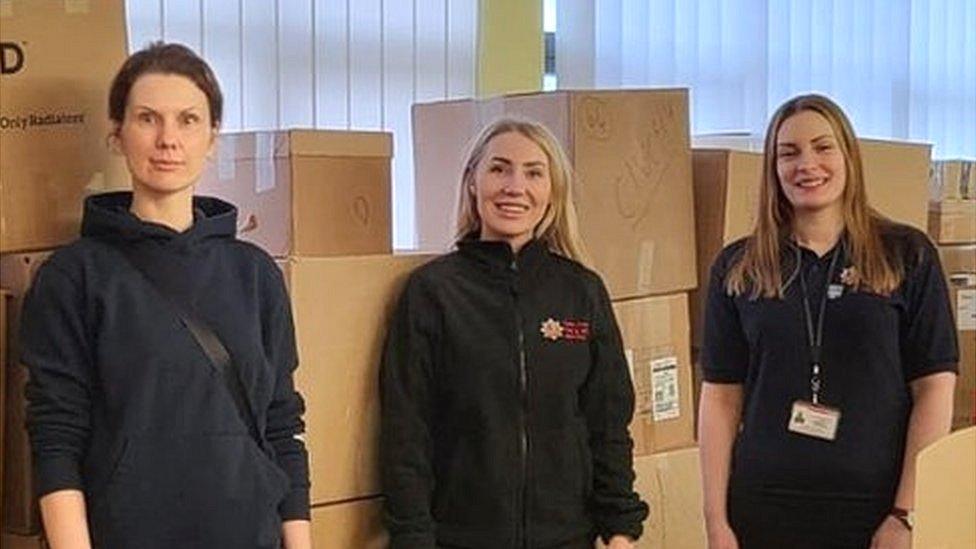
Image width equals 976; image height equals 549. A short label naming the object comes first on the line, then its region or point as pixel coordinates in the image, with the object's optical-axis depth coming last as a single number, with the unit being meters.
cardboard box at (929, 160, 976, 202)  3.73
